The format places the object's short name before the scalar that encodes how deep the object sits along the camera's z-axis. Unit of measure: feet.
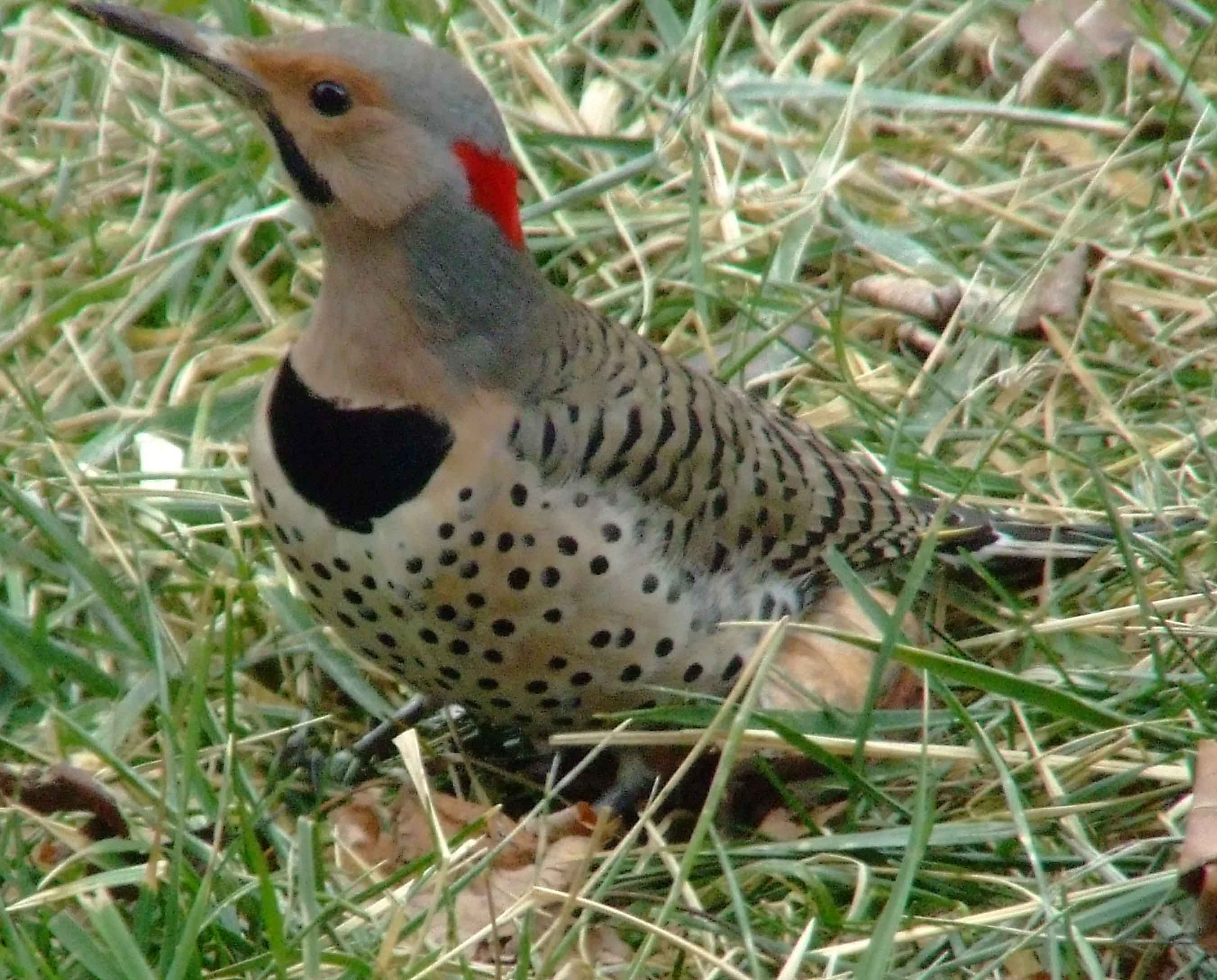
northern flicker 17.84
